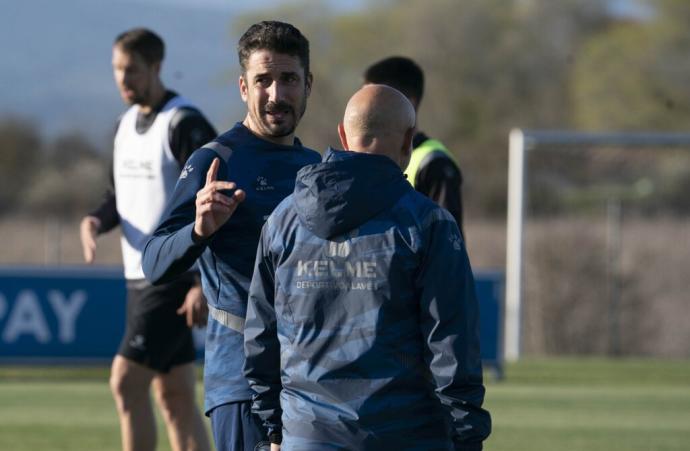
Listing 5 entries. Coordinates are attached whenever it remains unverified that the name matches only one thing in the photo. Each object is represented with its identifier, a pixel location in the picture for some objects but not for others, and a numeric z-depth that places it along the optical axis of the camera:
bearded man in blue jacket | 12.12
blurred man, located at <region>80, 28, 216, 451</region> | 17.73
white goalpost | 44.06
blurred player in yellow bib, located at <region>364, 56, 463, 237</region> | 16.86
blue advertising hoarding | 36.16
